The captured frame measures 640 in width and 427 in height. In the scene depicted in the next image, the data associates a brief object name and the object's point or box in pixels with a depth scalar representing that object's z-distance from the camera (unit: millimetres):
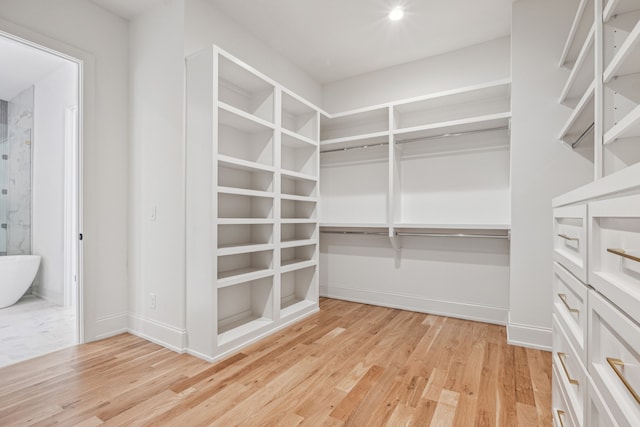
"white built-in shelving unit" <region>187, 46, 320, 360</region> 2221
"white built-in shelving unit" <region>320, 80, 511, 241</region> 2980
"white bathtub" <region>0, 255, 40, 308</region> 3369
